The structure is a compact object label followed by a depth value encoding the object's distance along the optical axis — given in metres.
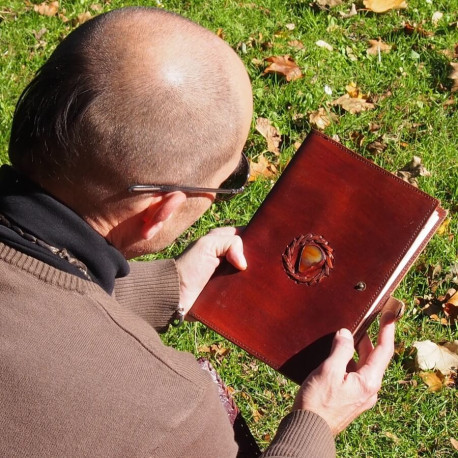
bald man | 1.60
